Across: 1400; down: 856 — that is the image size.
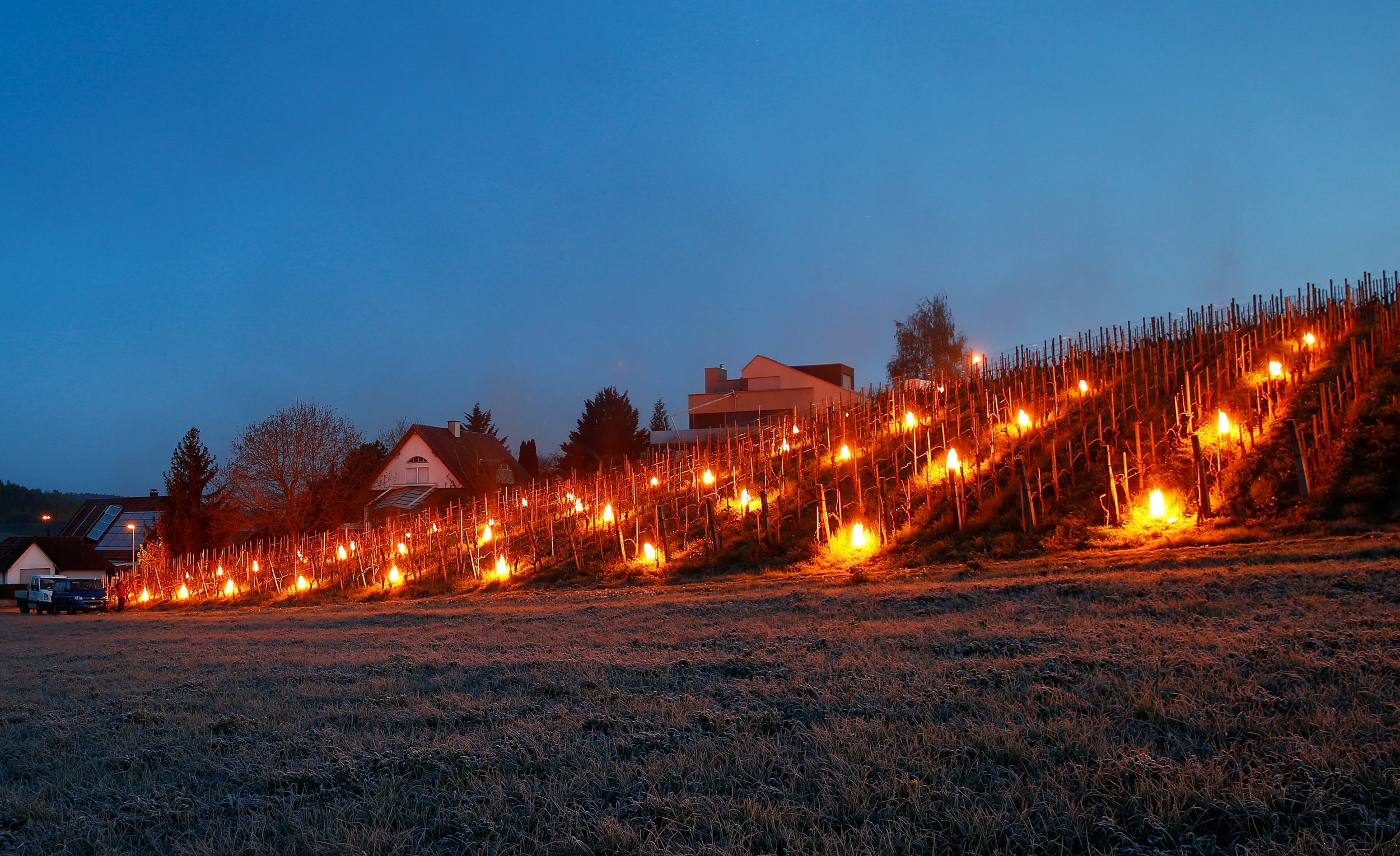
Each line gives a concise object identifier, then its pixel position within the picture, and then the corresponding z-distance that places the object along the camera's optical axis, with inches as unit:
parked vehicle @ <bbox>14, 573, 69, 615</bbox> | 1190.3
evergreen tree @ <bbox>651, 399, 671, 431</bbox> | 2568.9
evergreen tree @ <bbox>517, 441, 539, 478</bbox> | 2279.8
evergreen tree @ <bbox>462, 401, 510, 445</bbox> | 2834.6
